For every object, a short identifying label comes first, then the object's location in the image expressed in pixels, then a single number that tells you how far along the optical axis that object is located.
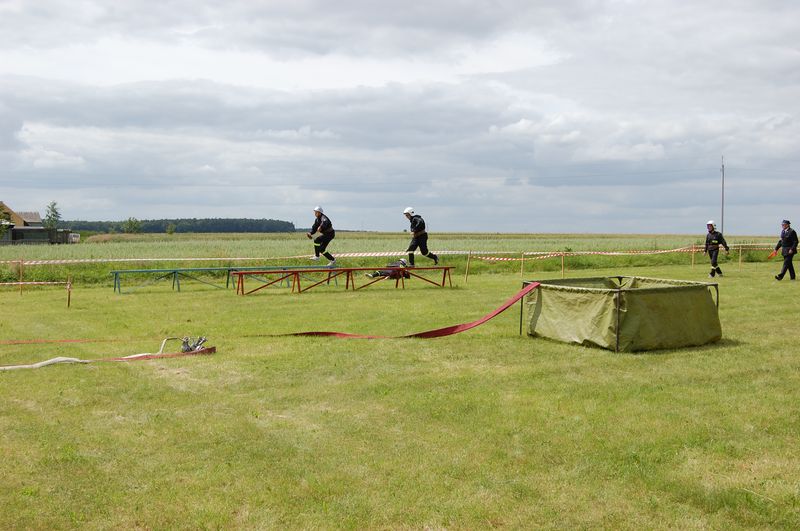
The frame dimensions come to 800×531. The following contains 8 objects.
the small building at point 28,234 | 81.94
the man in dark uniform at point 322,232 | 20.55
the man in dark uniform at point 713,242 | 23.77
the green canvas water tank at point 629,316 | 10.17
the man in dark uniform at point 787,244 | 21.72
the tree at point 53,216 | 117.31
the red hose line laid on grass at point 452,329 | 11.60
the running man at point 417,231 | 20.16
